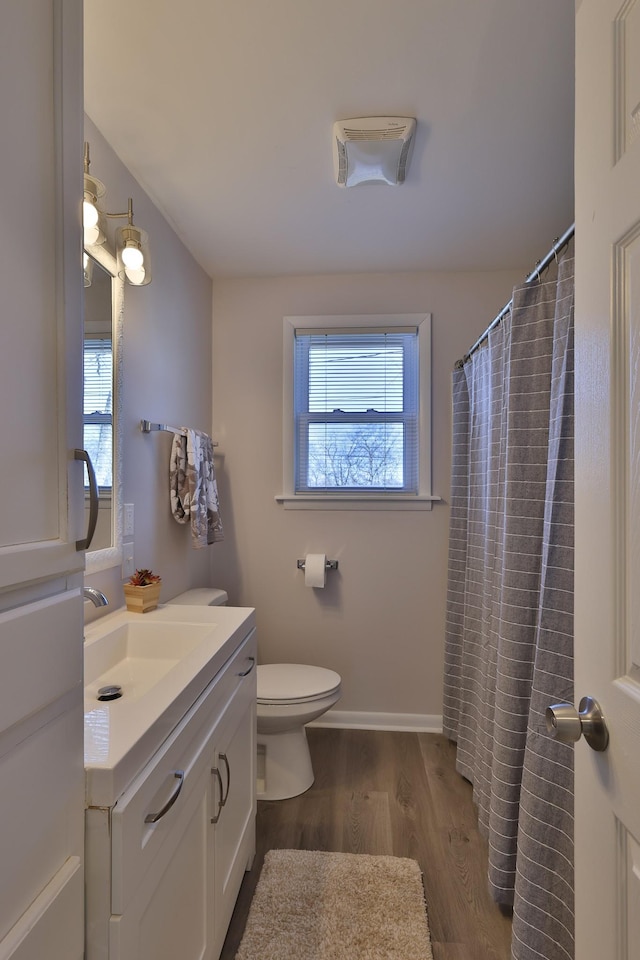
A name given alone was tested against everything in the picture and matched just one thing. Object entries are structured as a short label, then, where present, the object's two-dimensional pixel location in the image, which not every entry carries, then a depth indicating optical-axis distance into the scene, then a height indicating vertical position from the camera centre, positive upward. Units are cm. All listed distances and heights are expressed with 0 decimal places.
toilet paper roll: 254 -48
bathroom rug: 138 -130
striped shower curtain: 122 -39
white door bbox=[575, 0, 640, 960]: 61 +2
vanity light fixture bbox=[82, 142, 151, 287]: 136 +70
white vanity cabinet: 76 -70
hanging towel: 210 -4
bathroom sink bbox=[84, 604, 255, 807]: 81 -46
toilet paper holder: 262 -46
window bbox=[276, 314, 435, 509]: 263 +35
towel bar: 185 +18
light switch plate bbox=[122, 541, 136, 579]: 174 -30
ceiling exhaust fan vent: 152 +105
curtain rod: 123 +59
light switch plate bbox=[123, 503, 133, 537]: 176 -16
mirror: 157 +26
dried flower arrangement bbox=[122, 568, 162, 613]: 167 -39
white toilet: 200 -98
